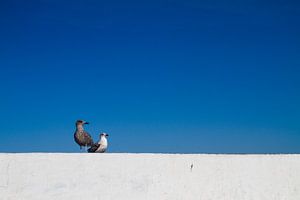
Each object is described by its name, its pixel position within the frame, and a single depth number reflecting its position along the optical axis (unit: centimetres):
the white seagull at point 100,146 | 794
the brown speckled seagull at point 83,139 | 866
